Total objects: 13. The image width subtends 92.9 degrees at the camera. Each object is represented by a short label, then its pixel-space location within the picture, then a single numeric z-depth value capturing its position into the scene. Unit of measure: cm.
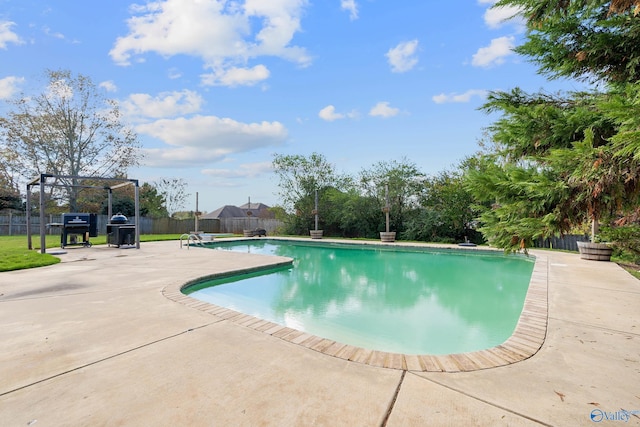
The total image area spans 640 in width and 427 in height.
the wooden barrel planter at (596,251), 723
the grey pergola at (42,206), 819
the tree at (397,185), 1482
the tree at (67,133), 1705
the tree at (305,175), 1733
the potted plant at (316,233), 1588
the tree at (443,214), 1310
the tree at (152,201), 2308
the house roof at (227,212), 3841
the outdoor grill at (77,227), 959
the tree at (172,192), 2484
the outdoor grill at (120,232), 1012
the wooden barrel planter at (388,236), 1380
